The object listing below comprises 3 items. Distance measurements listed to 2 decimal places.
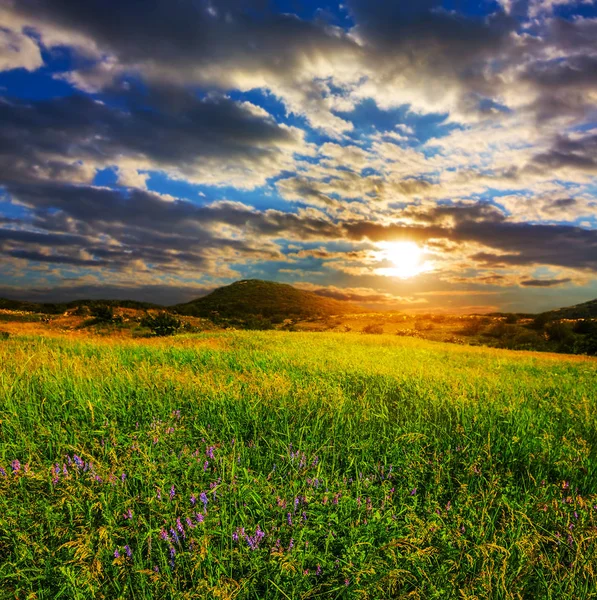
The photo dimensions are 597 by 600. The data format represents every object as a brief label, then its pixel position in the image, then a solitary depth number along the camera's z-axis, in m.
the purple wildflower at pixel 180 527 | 2.70
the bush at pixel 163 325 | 22.78
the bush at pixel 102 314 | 27.58
